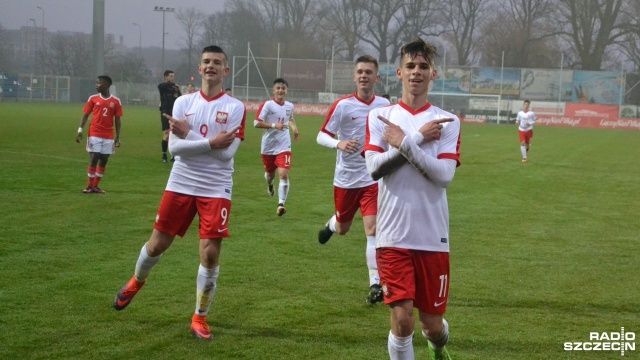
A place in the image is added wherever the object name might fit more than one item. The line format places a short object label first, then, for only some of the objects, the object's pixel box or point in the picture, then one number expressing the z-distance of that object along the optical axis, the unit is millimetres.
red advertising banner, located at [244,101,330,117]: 64812
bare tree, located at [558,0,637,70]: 79562
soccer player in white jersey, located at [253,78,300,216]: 15000
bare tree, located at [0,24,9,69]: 80688
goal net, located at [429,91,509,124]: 63562
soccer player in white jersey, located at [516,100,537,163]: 28344
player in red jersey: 16516
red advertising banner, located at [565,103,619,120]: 61250
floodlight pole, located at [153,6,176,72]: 92688
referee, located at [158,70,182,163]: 23394
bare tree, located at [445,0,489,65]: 85875
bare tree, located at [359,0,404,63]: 86500
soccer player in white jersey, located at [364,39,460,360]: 5215
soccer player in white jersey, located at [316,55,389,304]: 9047
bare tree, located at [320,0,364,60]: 85062
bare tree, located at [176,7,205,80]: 90625
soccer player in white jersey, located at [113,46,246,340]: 6996
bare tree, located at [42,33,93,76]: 90250
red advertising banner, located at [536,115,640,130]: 60562
